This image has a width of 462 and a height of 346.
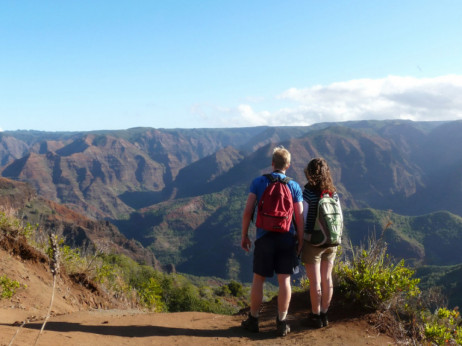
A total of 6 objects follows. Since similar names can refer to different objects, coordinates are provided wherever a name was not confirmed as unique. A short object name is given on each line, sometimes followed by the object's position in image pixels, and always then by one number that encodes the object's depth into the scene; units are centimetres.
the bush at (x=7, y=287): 539
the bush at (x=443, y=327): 415
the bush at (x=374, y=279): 493
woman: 462
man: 446
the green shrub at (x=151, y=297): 801
